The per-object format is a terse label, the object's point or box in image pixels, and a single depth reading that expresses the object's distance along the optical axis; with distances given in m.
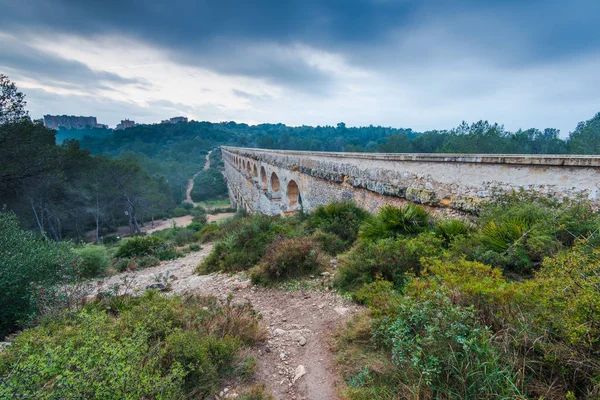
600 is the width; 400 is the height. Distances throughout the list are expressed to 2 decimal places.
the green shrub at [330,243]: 5.66
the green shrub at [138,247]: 9.30
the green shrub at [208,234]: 10.98
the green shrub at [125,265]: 8.19
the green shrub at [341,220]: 6.14
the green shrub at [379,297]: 2.76
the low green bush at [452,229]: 4.08
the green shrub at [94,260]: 7.57
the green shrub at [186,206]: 33.71
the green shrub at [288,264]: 4.81
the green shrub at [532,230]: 2.83
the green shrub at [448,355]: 1.60
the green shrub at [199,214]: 24.16
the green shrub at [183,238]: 11.27
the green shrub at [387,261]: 3.63
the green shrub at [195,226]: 18.39
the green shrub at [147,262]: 8.39
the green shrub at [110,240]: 19.04
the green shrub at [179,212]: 30.28
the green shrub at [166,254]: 8.95
